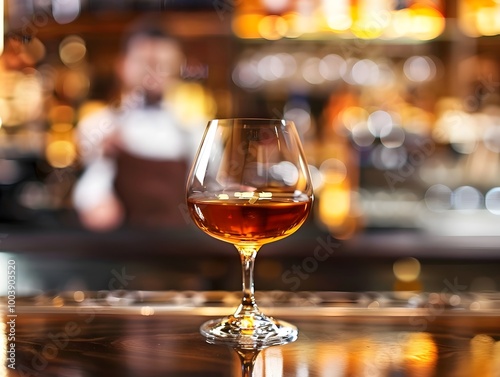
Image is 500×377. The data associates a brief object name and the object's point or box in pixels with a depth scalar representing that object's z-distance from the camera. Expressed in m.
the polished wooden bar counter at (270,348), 0.59
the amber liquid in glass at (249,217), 0.70
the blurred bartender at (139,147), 2.88
